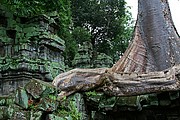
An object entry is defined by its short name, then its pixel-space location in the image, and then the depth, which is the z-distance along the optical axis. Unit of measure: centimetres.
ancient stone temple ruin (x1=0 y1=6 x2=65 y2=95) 852
